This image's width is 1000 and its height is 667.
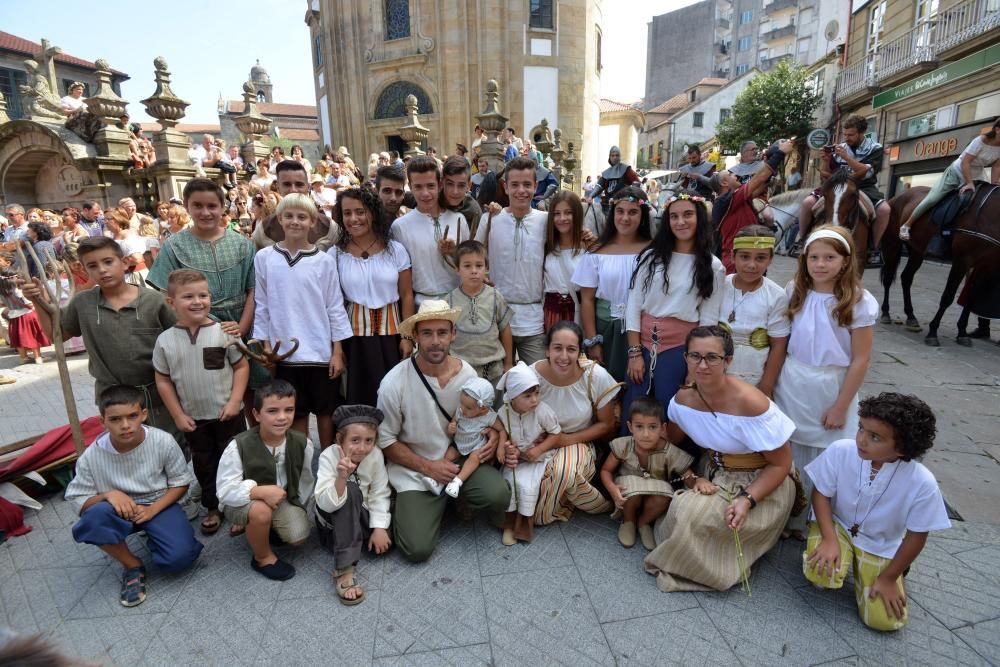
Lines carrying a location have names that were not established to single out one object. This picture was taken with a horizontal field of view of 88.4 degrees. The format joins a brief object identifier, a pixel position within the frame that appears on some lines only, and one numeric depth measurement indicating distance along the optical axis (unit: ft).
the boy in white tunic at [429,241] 12.17
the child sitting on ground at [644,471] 9.55
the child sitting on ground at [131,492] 8.50
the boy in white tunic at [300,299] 10.61
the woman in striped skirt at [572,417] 10.04
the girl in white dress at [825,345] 9.22
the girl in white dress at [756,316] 9.94
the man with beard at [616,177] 19.93
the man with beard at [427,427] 9.80
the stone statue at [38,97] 42.42
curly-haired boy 7.20
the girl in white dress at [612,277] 11.71
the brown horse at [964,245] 19.36
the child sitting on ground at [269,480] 8.89
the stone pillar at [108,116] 36.88
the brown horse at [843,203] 18.11
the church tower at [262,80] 208.23
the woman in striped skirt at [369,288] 11.28
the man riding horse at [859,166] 18.94
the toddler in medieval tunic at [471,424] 10.00
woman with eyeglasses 8.38
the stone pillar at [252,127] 42.88
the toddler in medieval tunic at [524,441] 9.91
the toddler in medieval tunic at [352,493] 8.96
